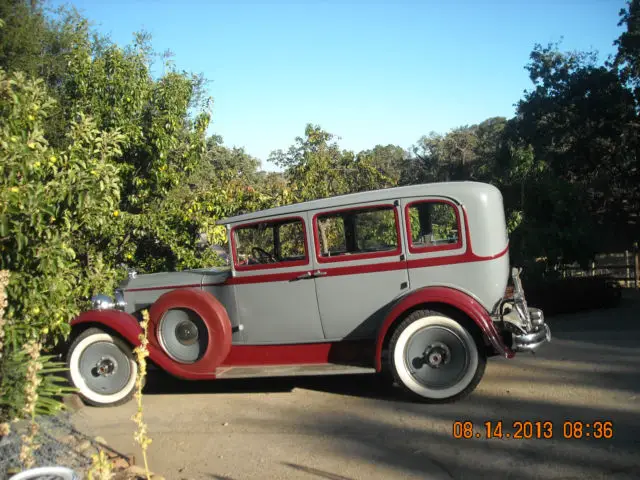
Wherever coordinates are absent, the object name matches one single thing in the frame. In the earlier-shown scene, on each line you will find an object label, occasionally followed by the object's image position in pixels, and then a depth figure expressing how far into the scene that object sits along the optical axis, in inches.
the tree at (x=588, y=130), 831.7
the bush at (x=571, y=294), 435.2
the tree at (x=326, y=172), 424.5
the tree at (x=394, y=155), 1520.7
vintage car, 222.1
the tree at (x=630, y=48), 821.9
